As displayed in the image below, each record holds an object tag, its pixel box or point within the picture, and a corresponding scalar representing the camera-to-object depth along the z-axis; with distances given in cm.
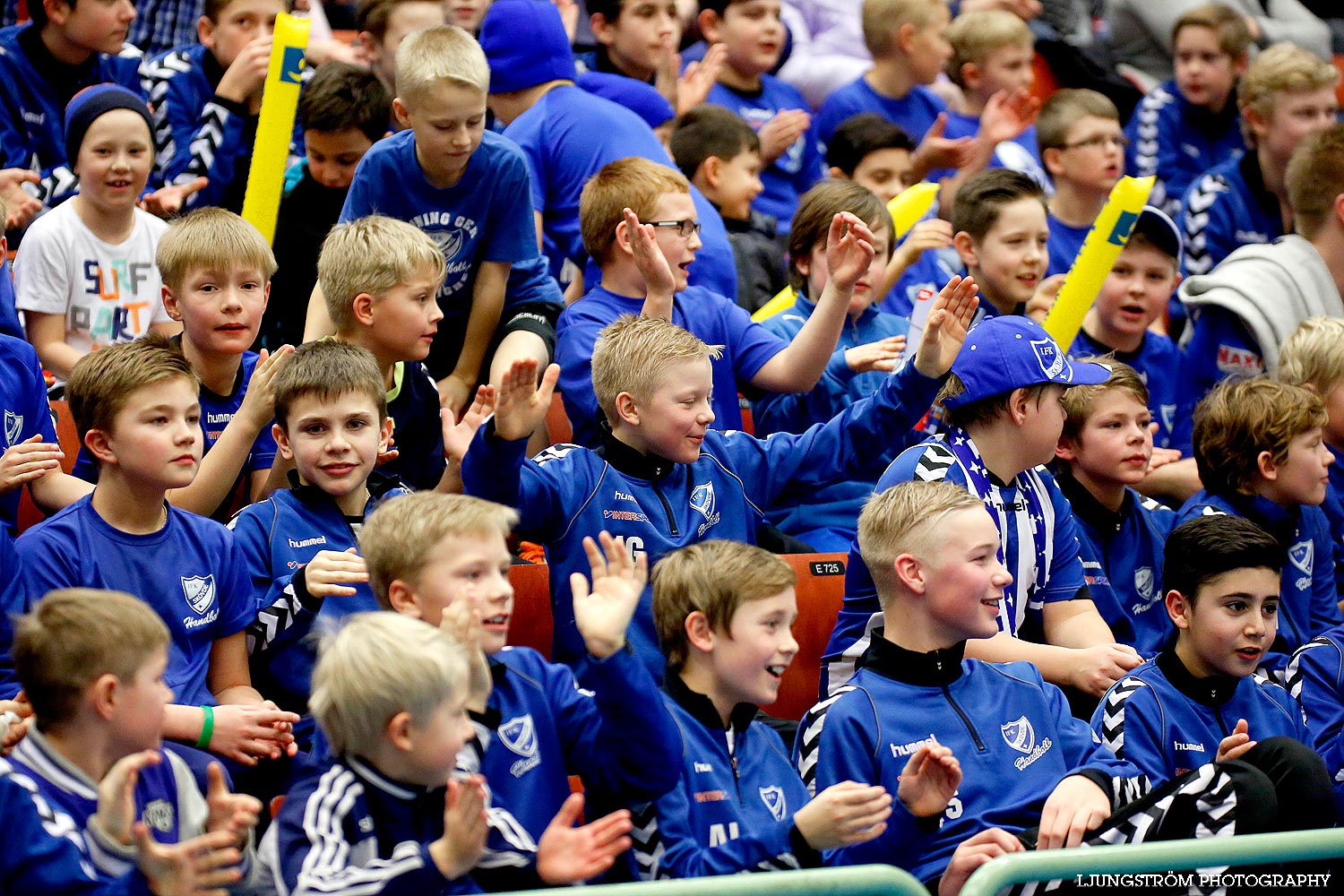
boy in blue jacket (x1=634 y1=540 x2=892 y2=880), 599
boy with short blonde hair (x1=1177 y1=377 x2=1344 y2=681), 896
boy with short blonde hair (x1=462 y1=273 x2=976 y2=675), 729
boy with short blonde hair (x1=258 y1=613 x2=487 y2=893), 520
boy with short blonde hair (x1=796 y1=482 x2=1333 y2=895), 621
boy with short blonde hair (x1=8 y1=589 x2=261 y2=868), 519
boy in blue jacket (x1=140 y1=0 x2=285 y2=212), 1119
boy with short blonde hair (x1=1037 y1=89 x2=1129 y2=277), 1308
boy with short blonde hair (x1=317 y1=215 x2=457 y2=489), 843
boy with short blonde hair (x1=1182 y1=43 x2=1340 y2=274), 1373
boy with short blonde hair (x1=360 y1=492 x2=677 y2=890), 564
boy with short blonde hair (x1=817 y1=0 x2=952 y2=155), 1477
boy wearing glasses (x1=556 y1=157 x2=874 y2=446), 914
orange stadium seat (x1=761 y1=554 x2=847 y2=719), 817
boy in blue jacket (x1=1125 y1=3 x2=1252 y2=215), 1573
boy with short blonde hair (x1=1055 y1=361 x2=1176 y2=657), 891
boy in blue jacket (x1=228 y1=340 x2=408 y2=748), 718
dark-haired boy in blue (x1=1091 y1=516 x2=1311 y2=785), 721
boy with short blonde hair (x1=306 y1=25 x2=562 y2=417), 922
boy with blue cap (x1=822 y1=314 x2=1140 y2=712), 787
